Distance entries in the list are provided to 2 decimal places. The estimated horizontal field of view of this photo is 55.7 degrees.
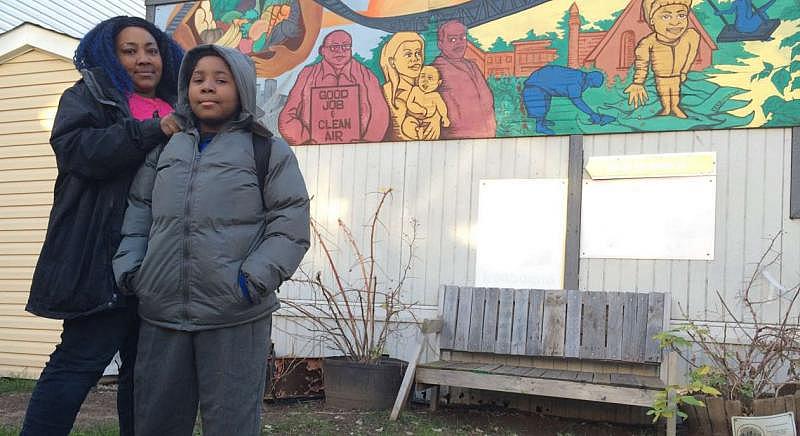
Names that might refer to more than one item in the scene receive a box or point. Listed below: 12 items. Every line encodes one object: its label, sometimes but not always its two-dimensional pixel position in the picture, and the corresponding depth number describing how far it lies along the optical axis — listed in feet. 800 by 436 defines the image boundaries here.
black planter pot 17.34
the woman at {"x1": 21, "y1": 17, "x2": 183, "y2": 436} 8.24
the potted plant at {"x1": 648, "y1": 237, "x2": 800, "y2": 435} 14.19
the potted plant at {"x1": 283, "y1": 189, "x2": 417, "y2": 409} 17.40
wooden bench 15.75
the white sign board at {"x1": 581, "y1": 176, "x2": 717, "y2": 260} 16.90
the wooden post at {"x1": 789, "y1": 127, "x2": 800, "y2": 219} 16.15
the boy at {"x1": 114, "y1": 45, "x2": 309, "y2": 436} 7.80
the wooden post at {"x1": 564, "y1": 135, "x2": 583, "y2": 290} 17.84
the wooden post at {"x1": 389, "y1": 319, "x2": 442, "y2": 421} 16.34
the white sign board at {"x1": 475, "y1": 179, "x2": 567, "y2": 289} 18.08
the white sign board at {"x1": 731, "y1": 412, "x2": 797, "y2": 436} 13.69
